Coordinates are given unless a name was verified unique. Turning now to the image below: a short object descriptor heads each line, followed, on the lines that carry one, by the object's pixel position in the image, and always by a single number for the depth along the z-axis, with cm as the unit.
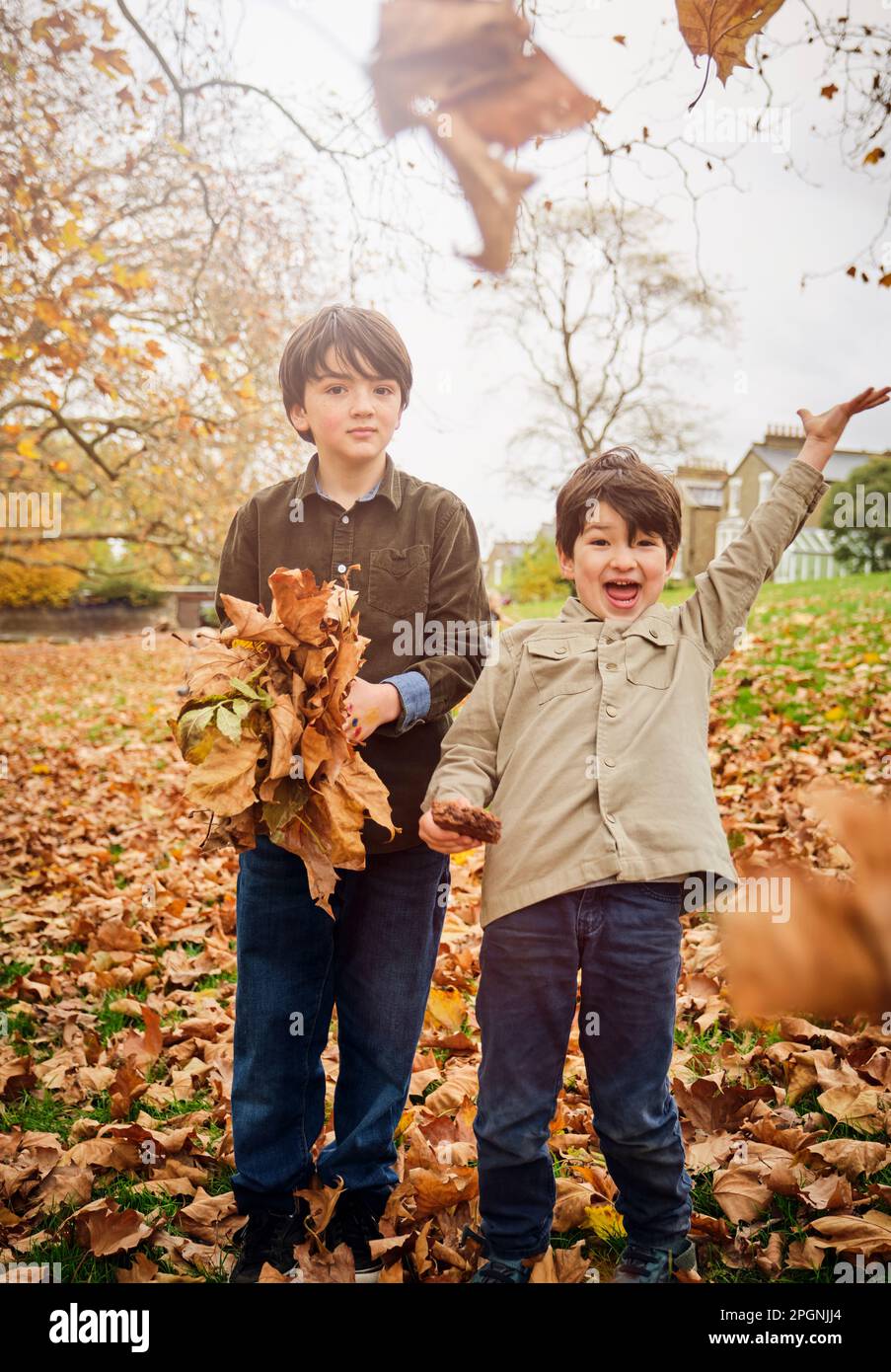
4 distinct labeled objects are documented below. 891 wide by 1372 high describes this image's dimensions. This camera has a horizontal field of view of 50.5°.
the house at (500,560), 2473
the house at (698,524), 1716
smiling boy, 187
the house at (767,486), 2038
